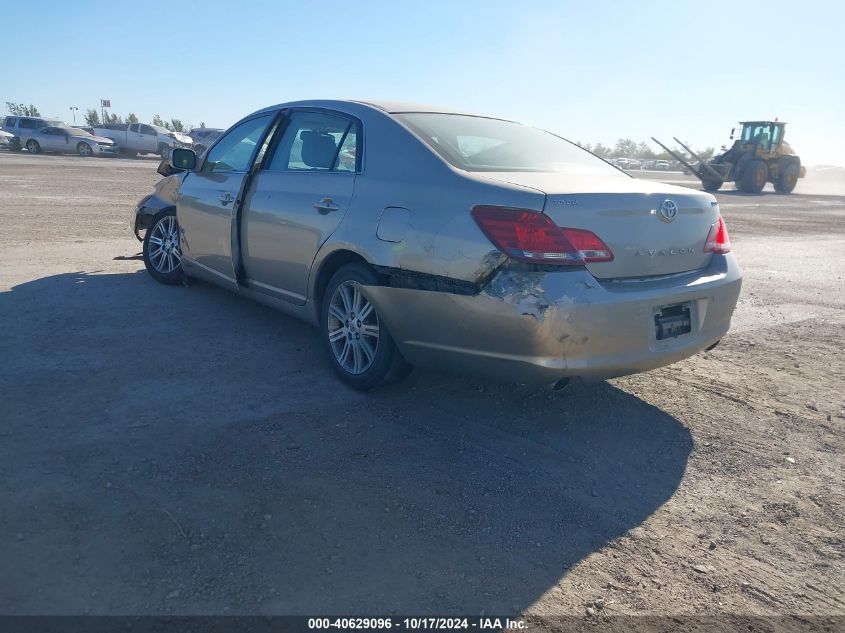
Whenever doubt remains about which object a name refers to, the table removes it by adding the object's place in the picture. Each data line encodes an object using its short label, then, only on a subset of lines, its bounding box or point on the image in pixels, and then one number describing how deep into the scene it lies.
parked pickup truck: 36.75
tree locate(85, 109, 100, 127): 81.37
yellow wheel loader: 29.34
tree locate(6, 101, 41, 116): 78.19
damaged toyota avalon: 3.18
